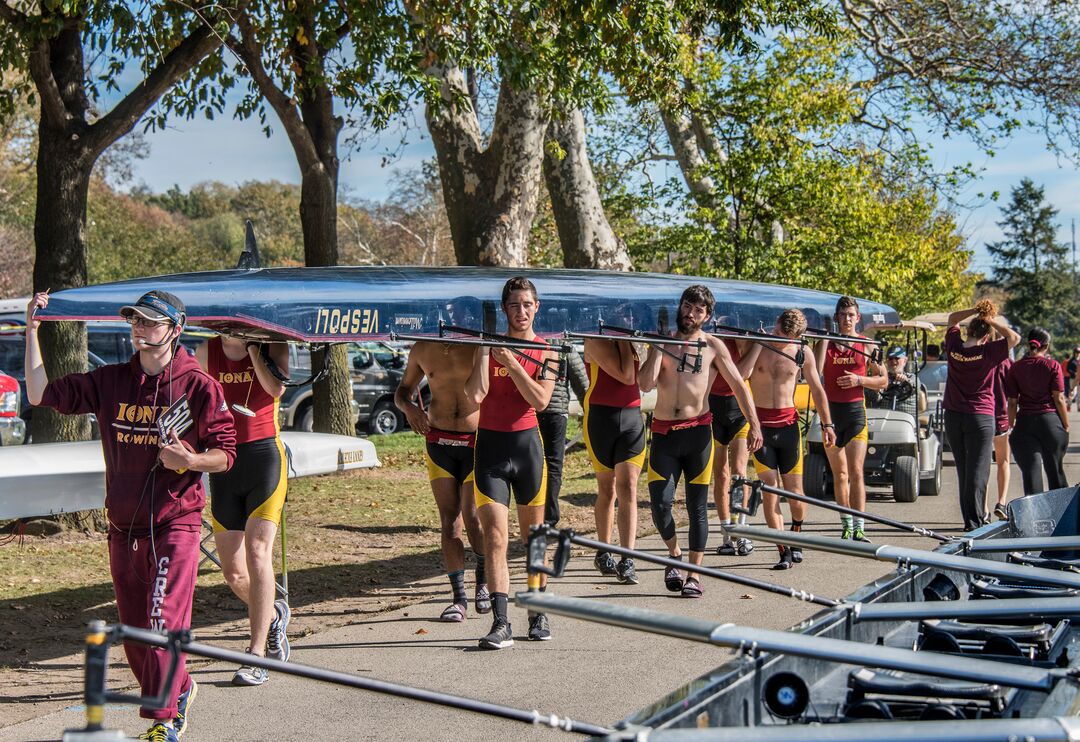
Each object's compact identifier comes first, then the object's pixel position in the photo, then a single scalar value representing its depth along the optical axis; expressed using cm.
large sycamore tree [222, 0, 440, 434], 1220
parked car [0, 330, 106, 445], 1797
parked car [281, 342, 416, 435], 2420
